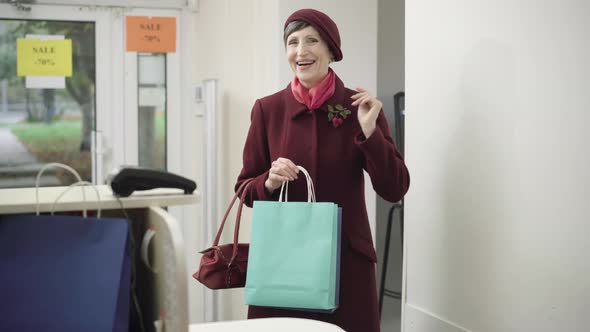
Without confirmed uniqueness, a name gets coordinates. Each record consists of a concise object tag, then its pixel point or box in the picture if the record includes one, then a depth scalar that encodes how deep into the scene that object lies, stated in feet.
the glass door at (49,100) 11.93
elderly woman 5.63
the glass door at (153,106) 12.69
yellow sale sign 11.84
